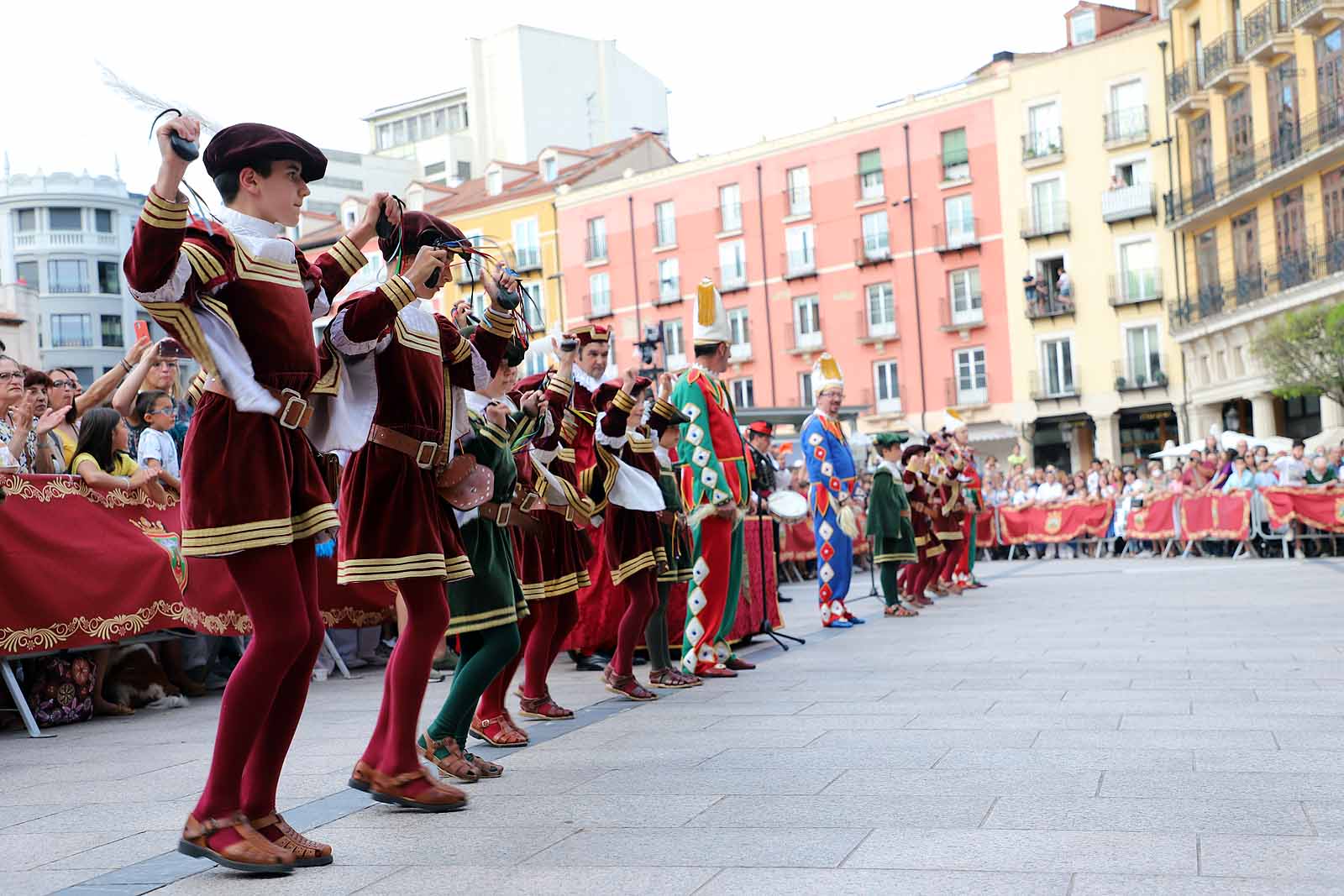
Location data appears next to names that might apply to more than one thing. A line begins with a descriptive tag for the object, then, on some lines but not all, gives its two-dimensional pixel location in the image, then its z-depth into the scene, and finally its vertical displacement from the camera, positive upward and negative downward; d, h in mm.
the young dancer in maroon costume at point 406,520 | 5379 -127
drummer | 12383 -37
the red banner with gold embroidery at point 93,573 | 8391 -416
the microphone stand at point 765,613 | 11891 -1230
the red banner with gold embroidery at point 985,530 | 30688 -1662
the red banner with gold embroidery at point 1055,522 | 30219 -1589
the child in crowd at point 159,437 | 9727 +420
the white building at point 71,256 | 74625 +12535
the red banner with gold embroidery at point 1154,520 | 27859 -1532
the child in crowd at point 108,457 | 9094 +290
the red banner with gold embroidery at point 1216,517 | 25766 -1446
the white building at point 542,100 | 70875 +18222
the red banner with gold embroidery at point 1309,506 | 24156 -1264
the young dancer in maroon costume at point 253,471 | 4504 +73
